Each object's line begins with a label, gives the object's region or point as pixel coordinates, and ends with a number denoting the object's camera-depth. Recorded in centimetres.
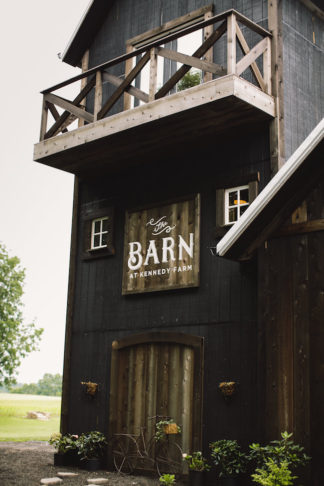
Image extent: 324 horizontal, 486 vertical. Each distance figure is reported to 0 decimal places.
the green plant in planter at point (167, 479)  947
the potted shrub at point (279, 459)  801
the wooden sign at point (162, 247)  1181
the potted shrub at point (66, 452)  1249
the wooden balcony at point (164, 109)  1048
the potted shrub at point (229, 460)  970
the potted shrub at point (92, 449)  1213
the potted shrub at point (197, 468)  1007
